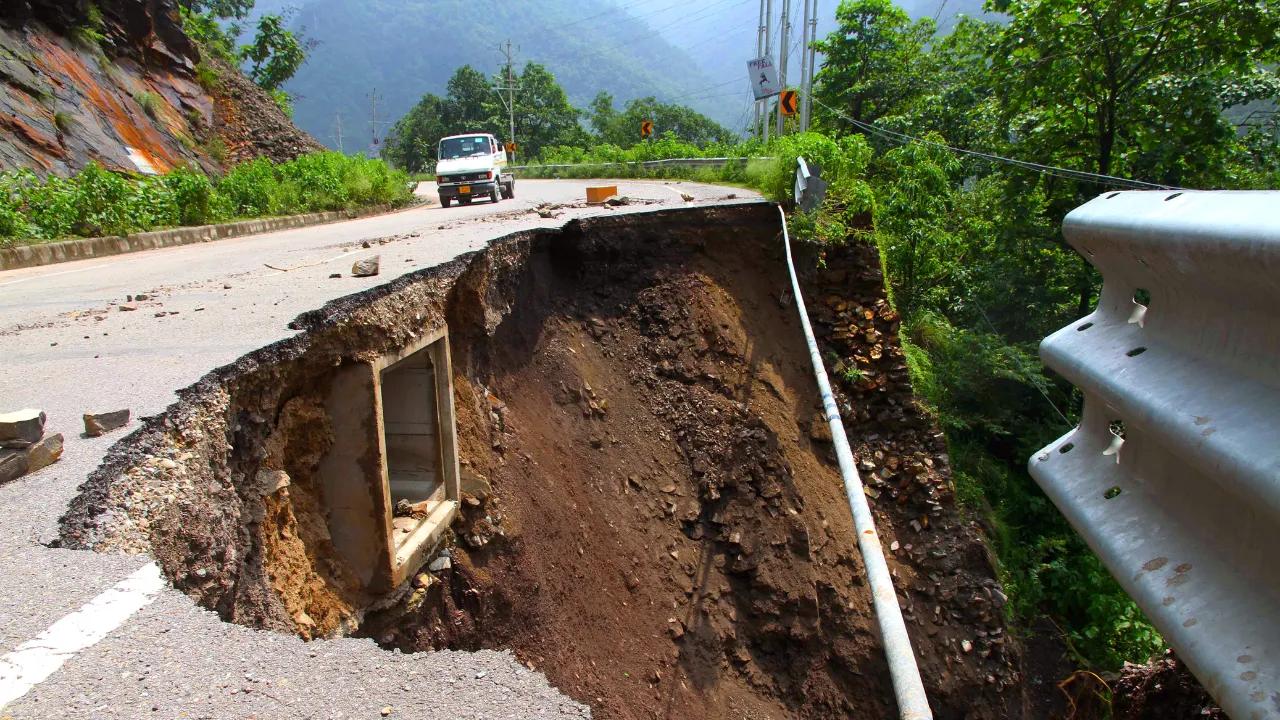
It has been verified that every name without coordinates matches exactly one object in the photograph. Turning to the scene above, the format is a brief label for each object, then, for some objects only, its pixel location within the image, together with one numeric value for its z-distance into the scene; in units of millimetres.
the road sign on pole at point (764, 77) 18656
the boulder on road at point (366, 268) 6035
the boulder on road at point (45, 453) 3047
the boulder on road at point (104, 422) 3332
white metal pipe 1440
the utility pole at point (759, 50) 25375
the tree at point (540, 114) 64125
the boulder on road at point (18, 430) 3062
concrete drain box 4828
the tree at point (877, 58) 25000
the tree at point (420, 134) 63125
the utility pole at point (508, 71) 54438
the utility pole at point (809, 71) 19812
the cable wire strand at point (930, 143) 6867
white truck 18625
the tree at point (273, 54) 28641
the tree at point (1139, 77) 10133
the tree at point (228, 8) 34750
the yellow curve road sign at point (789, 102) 19094
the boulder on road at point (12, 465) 2980
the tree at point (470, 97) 63625
